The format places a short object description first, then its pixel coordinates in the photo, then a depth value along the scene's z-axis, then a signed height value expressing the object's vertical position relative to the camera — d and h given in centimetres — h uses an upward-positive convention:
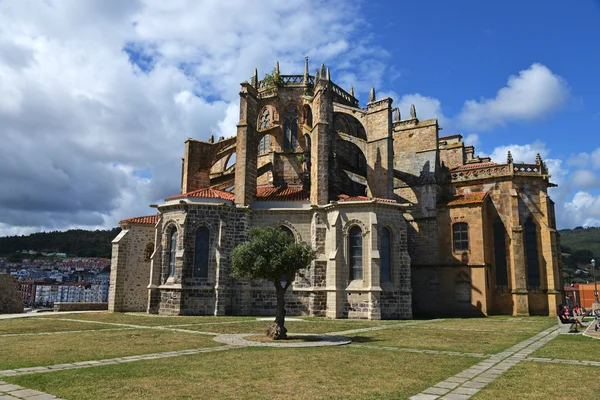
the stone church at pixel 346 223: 2714 +324
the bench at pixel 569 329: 1906 -244
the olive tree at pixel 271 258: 1655 +49
